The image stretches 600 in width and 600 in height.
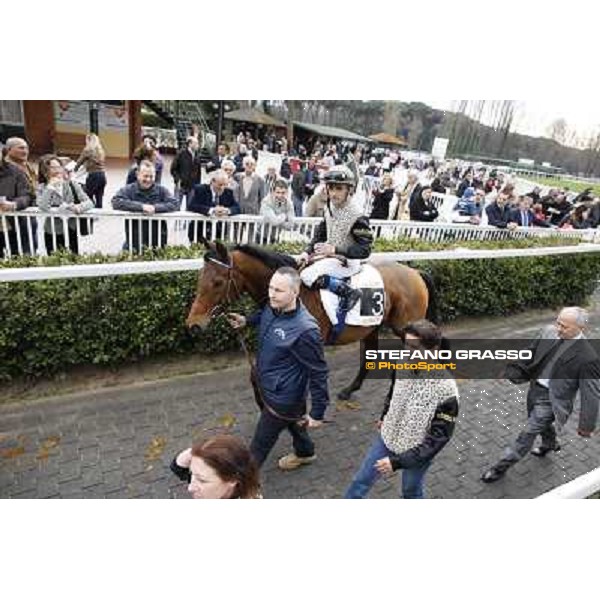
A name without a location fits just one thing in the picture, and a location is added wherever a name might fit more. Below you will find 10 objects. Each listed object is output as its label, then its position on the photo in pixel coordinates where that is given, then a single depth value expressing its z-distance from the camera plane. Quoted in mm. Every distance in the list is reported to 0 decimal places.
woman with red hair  1939
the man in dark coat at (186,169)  8828
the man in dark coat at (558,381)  3553
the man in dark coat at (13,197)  4680
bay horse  3607
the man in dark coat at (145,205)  5088
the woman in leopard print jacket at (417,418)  2680
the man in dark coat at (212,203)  5473
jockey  4016
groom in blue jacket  2971
